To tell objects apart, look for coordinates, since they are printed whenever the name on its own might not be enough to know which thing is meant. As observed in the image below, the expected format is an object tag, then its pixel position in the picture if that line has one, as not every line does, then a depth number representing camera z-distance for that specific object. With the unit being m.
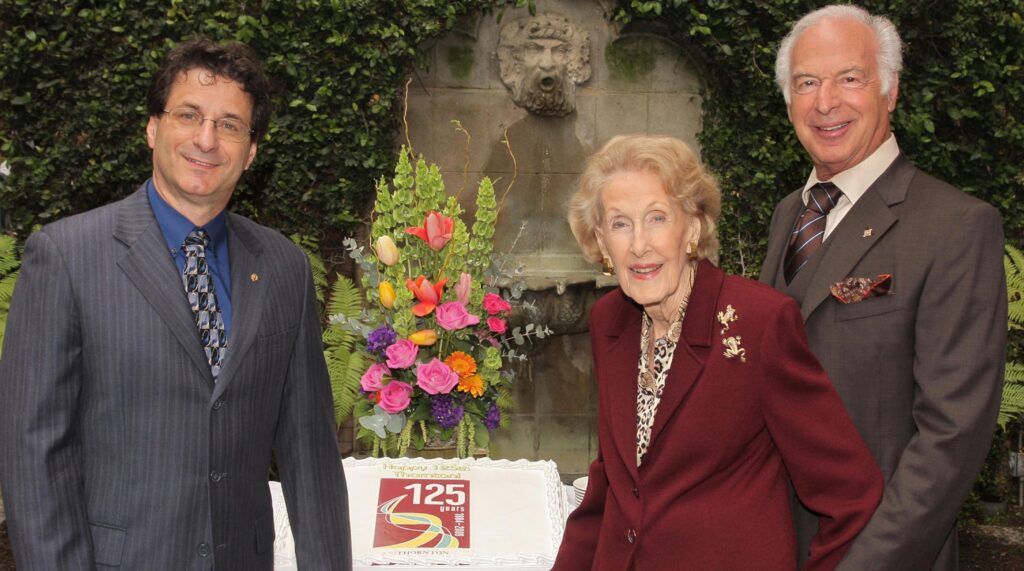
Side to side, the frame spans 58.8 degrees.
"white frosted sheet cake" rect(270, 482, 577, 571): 2.38
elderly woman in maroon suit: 1.71
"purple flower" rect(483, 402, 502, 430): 2.96
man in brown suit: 1.79
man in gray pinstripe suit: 1.72
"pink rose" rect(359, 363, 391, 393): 2.82
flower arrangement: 2.78
